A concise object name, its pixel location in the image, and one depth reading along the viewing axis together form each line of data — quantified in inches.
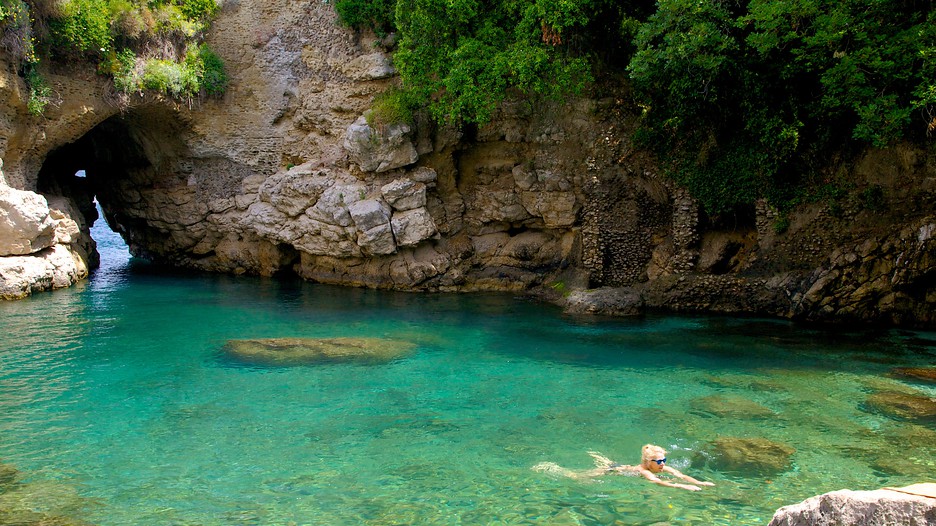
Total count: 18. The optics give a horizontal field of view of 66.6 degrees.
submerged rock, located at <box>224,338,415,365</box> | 583.2
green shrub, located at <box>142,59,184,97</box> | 948.6
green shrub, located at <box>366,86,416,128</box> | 900.6
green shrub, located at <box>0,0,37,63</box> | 800.9
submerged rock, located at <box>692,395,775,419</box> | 451.5
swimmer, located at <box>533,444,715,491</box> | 342.6
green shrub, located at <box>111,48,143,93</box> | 919.7
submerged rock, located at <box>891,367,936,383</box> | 521.6
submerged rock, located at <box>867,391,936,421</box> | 439.8
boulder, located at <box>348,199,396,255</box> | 920.3
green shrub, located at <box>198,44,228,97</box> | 1028.5
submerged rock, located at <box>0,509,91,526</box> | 304.5
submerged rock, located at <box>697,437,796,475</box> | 364.8
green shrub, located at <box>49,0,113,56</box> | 862.5
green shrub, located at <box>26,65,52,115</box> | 853.8
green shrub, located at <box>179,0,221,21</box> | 996.6
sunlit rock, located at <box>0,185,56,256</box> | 802.2
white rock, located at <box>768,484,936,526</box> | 175.3
